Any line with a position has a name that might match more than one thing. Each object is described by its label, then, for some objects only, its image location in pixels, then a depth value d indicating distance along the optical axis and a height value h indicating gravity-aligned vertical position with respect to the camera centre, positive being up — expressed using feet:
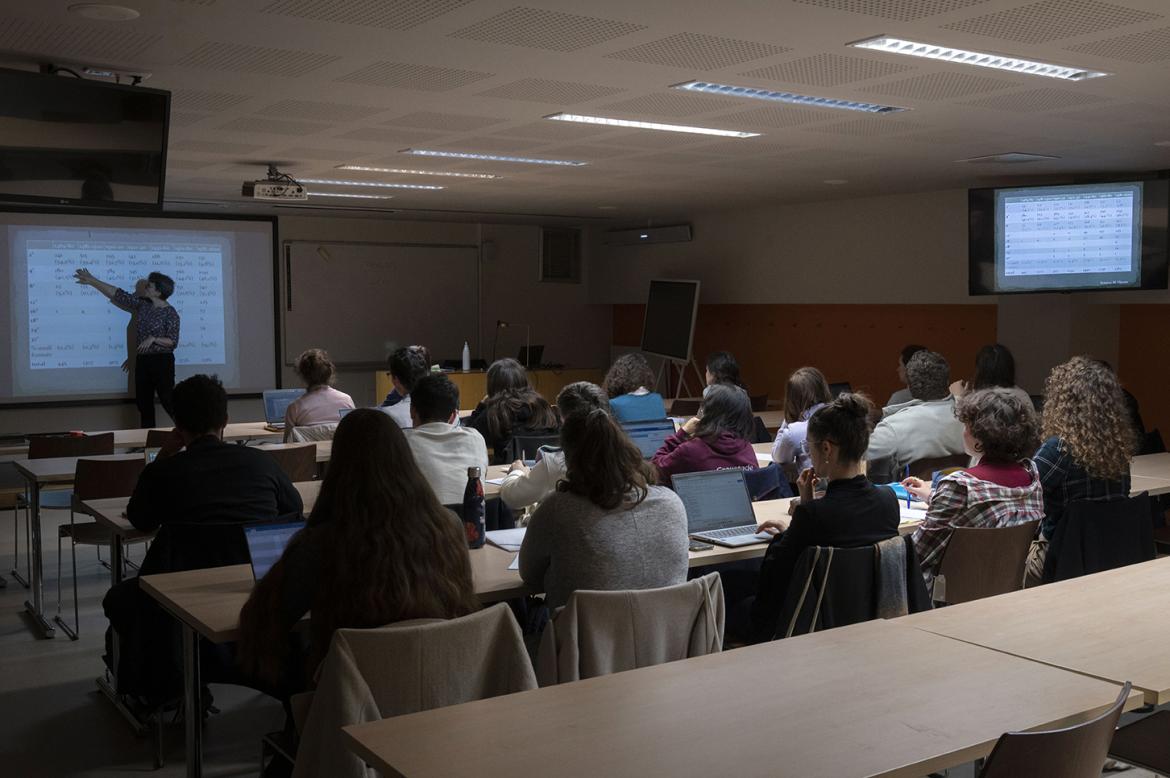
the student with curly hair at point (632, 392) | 21.54 -1.27
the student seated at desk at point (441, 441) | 14.29 -1.47
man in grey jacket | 17.90 -1.71
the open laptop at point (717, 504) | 12.88 -2.08
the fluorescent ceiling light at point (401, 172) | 24.23 +3.62
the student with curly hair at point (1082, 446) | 13.85 -1.50
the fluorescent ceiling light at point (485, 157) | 21.74 +3.54
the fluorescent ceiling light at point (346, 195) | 30.37 +3.77
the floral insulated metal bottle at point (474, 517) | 12.07 -2.07
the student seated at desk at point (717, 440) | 15.66 -1.62
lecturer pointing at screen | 33.14 -0.06
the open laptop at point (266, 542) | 9.96 -1.95
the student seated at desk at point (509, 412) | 19.10 -1.45
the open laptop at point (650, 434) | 18.74 -1.79
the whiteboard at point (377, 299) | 37.11 +1.08
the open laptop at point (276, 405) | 24.90 -1.74
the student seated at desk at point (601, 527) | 9.78 -1.79
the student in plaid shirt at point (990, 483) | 12.25 -1.75
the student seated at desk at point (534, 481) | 13.23 -1.86
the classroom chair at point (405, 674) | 7.39 -2.43
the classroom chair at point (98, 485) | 17.34 -2.48
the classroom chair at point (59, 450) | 20.35 -2.28
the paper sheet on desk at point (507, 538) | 12.09 -2.37
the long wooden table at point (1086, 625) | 7.65 -2.35
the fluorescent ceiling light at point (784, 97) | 15.33 +3.38
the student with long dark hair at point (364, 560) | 8.33 -1.79
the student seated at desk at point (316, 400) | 21.20 -1.37
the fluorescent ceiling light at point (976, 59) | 12.73 +3.35
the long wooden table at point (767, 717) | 5.95 -2.35
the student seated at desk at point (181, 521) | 12.00 -2.13
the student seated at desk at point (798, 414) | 17.78 -1.41
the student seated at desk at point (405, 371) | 20.95 -0.79
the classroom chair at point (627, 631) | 8.70 -2.47
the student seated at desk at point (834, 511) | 10.37 -1.74
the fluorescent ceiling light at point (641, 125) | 17.71 +3.42
